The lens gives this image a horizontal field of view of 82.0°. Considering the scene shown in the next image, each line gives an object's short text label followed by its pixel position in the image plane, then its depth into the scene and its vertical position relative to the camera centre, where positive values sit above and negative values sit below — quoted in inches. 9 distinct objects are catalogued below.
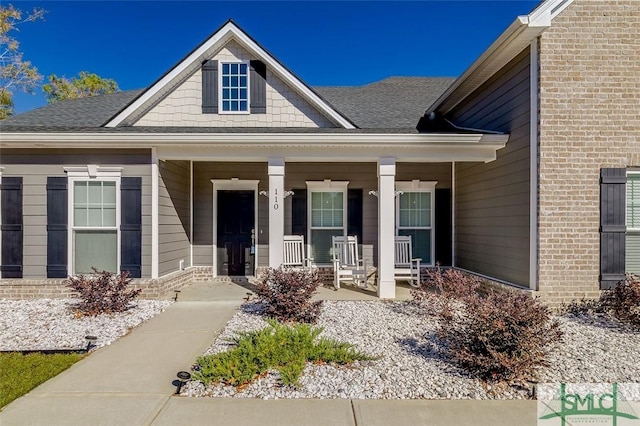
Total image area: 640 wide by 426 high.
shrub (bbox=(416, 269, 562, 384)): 141.0 -50.6
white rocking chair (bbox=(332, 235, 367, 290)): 316.2 -46.5
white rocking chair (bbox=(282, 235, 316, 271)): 346.0 -38.8
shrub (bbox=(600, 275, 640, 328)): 210.5 -50.9
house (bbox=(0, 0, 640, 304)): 233.8 +34.6
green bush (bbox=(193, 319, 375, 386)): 140.1 -60.0
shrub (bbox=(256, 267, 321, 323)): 213.3 -49.5
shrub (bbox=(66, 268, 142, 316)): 231.1 -53.8
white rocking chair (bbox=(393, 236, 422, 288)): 328.2 -40.8
